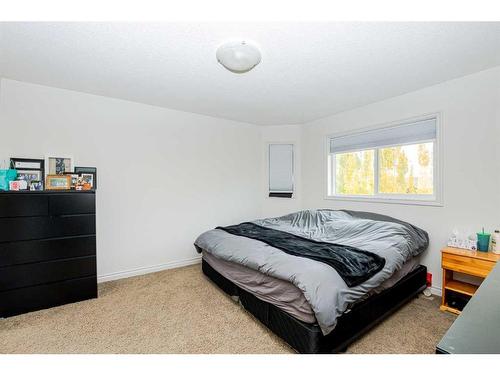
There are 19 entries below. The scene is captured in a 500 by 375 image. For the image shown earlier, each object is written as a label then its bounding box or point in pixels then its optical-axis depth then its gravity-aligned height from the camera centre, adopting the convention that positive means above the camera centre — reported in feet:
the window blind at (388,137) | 9.14 +2.02
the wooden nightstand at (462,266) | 6.73 -2.41
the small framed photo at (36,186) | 7.86 -0.05
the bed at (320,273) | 5.19 -2.28
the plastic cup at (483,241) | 7.29 -1.78
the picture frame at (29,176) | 7.99 +0.30
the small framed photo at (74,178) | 8.71 +0.22
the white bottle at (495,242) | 7.09 -1.75
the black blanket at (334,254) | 5.69 -1.89
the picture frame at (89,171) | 9.16 +0.52
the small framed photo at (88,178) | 9.07 +0.24
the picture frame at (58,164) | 8.52 +0.73
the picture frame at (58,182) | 8.04 +0.08
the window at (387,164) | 9.21 +0.88
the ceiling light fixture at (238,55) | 5.99 +3.32
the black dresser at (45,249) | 7.11 -2.05
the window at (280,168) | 14.23 +0.94
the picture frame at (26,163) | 8.02 +0.72
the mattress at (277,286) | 5.36 -2.73
